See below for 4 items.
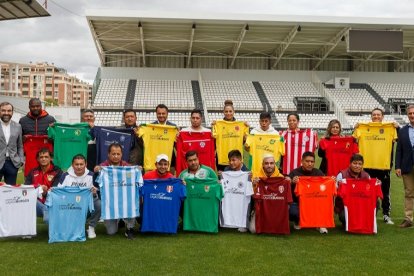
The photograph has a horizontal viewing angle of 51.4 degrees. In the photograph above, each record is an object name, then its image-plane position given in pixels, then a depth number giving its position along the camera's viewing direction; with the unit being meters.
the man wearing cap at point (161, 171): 5.84
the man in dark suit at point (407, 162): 6.37
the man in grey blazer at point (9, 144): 6.10
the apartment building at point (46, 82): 111.56
